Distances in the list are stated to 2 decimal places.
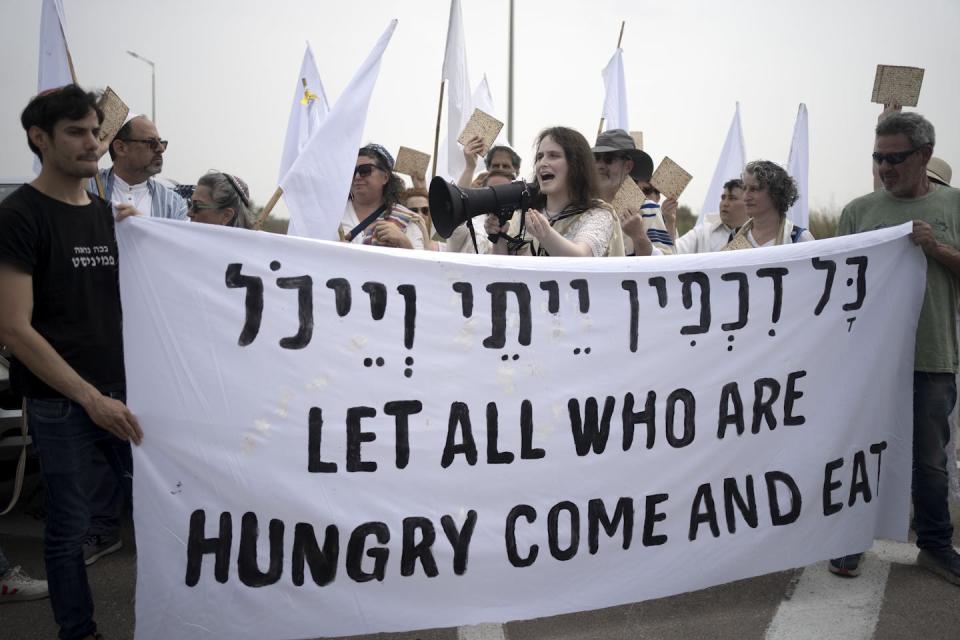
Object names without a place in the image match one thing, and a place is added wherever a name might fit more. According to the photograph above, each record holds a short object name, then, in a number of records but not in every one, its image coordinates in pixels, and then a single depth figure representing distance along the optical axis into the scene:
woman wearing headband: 4.18
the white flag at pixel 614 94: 7.89
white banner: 2.66
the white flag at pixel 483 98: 7.93
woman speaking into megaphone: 3.40
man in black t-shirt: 2.59
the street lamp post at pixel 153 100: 24.13
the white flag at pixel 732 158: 7.99
